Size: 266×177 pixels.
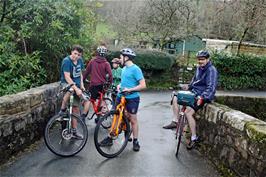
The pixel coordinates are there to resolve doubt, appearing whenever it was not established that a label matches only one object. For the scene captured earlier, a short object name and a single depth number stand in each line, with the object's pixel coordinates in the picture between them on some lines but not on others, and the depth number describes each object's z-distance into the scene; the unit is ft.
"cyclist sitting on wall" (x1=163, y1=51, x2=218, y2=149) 21.30
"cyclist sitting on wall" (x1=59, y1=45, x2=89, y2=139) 20.49
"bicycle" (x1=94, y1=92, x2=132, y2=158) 19.99
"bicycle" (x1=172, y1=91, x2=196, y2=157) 21.28
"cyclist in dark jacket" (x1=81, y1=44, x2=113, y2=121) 25.84
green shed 94.38
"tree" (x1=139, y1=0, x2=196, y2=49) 75.97
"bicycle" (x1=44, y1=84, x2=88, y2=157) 19.35
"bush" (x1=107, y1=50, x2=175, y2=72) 58.85
